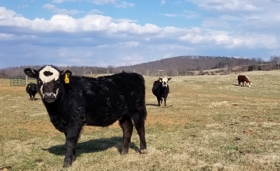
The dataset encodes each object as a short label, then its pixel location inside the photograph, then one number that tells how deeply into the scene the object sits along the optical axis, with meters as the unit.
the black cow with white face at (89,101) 7.66
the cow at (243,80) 45.09
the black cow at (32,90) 28.19
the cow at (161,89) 21.95
